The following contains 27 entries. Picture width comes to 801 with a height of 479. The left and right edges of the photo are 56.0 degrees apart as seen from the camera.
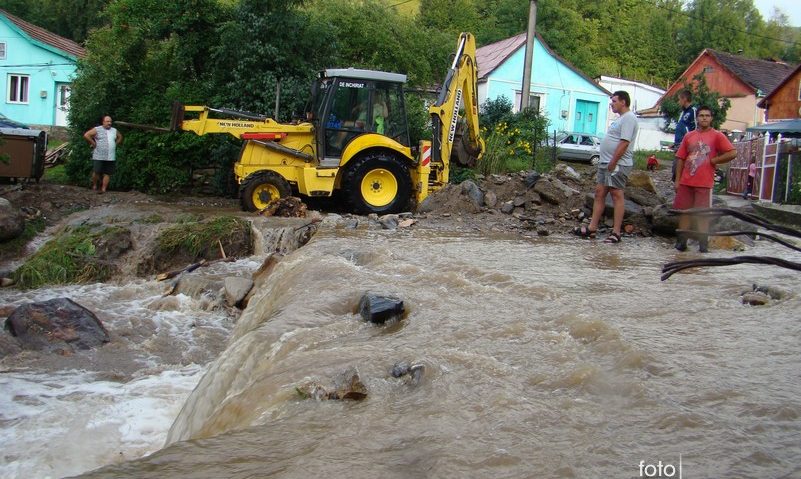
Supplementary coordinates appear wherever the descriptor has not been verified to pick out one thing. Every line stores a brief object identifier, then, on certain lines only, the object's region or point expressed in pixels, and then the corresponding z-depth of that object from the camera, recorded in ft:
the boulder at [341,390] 13.34
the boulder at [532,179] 42.42
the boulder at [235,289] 30.09
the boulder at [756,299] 20.08
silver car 93.30
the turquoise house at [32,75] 107.96
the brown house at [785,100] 113.29
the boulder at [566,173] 45.93
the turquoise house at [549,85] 114.52
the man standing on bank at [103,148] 52.19
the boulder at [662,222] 33.65
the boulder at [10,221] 41.88
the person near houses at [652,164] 86.99
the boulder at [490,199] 40.98
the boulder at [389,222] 35.78
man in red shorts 27.37
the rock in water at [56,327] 25.33
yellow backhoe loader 44.06
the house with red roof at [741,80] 138.00
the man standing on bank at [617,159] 29.25
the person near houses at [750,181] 57.52
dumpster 51.80
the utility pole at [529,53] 70.49
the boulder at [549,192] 40.09
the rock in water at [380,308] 18.44
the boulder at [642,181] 40.11
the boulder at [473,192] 40.68
